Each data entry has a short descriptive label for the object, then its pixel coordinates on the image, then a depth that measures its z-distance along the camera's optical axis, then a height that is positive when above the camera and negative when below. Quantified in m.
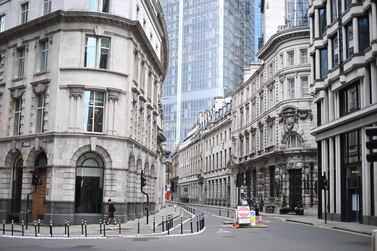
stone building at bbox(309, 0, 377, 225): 35.00 +7.12
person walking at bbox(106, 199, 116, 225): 33.47 -1.57
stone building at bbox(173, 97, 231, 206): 90.88 +6.29
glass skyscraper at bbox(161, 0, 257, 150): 148.75 +40.14
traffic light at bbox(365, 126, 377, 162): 10.75 +1.04
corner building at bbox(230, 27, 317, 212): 57.25 +7.55
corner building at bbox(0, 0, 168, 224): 35.06 +5.47
